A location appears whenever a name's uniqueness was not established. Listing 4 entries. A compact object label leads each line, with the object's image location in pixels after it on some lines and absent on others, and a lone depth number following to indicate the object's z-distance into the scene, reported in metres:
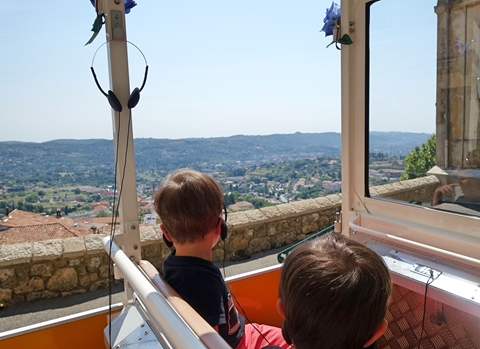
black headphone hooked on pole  1.71
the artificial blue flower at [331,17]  2.33
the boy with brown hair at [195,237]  1.40
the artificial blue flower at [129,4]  1.78
